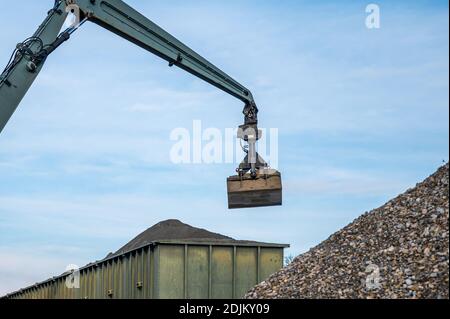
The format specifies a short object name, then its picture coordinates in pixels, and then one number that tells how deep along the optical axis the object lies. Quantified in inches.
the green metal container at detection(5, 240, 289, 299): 534.3
